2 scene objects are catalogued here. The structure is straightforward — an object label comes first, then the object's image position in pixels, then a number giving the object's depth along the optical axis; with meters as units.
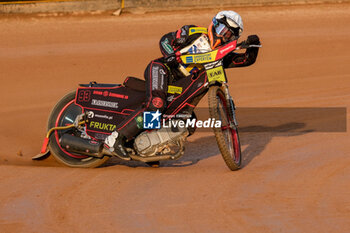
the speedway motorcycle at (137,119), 18.27
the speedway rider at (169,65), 18.31
